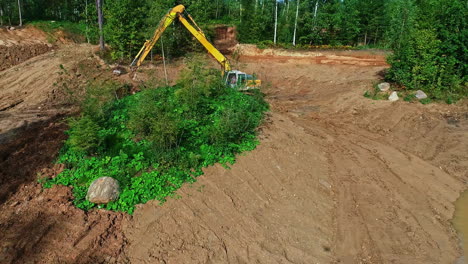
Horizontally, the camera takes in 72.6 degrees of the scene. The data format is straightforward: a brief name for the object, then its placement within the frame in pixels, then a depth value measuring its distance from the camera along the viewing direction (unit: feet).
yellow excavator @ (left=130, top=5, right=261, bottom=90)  47.78
